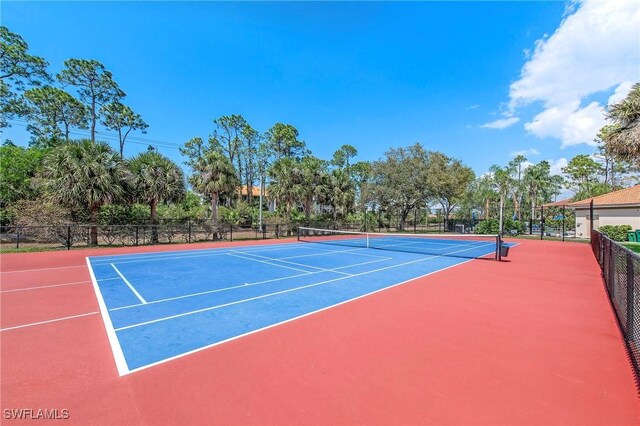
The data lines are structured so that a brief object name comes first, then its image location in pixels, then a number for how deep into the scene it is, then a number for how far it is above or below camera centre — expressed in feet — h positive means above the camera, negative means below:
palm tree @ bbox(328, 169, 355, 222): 116.47 +11.07
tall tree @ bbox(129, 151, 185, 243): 75.41 +9.07
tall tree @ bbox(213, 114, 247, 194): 159.88 +48.76
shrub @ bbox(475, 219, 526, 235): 113.91 -2.95
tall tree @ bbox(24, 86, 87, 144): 102.63 +38.62
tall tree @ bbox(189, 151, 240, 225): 88.84 +12.15
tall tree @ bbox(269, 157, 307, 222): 100.37 +12.28
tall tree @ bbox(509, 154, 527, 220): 184.14 +24.87
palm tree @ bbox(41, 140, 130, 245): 63.05 +8.09
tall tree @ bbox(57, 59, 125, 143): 109.63 +52.94
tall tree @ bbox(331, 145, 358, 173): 196.44 +42.58
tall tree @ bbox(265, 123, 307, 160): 164.86 +44.39
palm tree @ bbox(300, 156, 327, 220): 104.75 +13.29
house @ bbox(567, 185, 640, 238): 86.28 +3.43
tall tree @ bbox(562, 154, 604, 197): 165.65 +29.53
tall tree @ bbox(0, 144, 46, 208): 77.56 +11.16
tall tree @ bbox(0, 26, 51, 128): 88.38 +47.14
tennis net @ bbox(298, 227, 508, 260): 60.18 -7.20
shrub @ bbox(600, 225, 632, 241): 83.82 -3.02
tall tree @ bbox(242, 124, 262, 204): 163.73 +36.30
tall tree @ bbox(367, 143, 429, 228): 126.62 +17.13
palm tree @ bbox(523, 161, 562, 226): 179.83 +25.71
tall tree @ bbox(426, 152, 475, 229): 124.99 +18.01
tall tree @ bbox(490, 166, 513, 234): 176.06 +25.72
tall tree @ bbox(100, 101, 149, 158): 123.44 +42.74
